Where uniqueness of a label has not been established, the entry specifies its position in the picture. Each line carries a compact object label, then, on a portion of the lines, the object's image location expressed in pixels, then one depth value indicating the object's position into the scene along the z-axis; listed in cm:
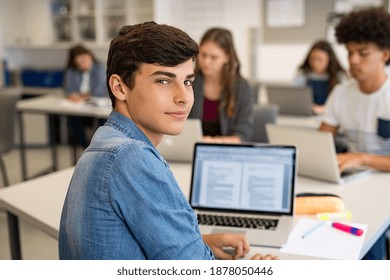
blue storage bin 640
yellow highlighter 152
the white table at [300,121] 331
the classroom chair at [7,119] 355
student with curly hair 206
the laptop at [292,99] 357
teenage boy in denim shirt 87
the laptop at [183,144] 212
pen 139
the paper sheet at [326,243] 127
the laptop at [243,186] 149
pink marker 137
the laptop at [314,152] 181
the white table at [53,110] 405
